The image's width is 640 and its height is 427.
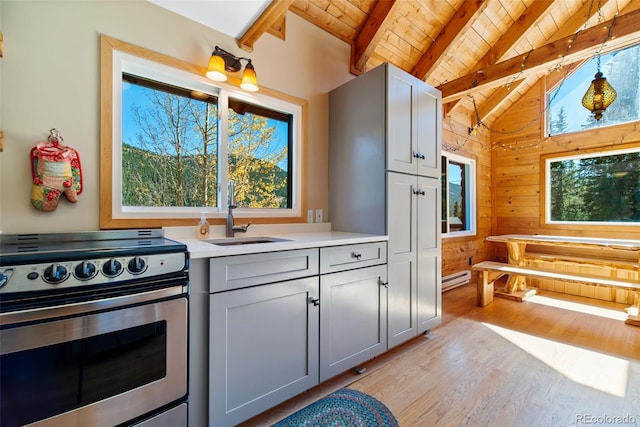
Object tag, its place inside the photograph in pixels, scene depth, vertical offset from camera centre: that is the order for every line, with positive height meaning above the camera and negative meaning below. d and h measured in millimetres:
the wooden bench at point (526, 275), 2781 -688
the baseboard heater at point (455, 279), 3903 -962
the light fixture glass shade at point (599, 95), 2393 +1026
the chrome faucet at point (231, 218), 1930 -26
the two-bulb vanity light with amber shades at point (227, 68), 1761 +962
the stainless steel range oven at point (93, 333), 914 -439
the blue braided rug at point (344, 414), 1492 -1113
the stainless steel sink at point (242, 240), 1761 -175
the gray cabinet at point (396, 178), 2125 +297
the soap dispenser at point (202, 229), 1813 -96
